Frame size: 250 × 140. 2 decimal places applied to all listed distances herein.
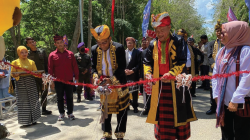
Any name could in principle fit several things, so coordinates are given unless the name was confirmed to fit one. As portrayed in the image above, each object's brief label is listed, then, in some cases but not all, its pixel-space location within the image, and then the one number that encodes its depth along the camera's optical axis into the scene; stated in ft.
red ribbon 7.75
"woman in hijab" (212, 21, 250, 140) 7.63
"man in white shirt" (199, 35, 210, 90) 25.47
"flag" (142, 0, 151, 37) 19.81
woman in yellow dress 15.44
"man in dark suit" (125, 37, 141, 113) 17.57
